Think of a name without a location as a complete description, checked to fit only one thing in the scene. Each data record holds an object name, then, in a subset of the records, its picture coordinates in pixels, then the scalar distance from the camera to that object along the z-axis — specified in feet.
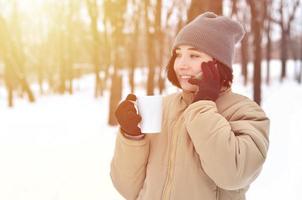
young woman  6.25
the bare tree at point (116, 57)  41.04
